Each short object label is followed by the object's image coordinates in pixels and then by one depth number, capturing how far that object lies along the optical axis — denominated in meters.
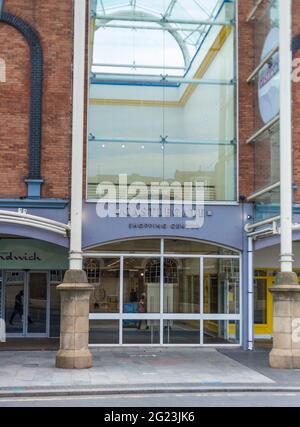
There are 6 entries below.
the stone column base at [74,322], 14.34
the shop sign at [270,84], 16.70
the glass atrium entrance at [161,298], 18.19
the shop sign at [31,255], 20.00
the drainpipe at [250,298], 18.27
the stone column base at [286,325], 14.67
